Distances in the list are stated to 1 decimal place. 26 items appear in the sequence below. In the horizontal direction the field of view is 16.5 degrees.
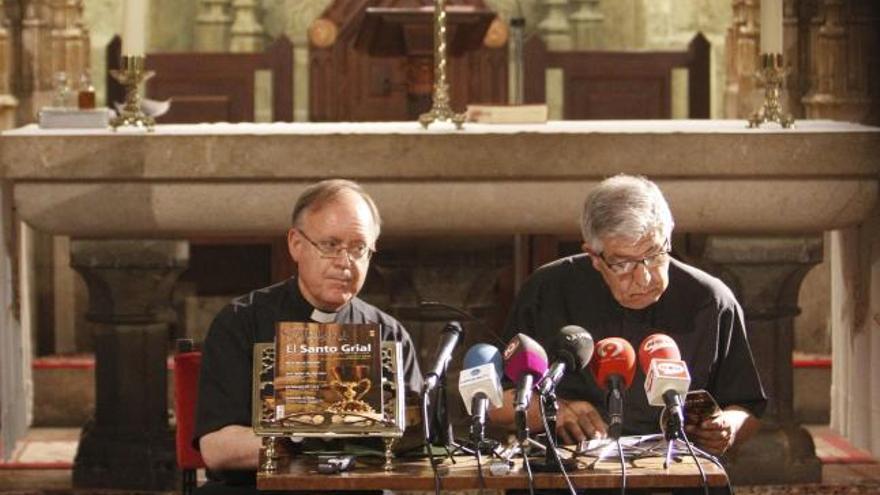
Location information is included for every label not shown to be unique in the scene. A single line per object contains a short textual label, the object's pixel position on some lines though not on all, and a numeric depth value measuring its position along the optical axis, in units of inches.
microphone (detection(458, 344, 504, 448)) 231.3
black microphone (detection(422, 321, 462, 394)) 234.5
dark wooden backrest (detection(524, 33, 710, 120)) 586.7
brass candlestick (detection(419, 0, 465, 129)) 416.4
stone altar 392.8
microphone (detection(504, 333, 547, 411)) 238.5
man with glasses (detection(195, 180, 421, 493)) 269.3
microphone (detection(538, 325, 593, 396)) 239.3
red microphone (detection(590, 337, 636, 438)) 245.3
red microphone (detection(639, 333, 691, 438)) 236.9
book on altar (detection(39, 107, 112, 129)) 409.6
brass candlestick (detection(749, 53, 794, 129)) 410.7
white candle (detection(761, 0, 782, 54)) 409.6
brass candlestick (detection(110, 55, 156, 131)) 406.1
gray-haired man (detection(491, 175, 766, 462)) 269.5
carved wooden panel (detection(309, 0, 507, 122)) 604.6
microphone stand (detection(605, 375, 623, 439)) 238.3
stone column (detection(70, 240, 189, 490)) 412.5
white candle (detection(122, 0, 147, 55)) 402.8
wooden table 234.1
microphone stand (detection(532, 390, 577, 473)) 237.4
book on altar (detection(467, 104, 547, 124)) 412.9
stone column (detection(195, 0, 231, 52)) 636.1
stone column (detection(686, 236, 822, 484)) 409.6
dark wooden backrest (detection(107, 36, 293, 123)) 569.6
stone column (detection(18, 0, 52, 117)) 534.7
